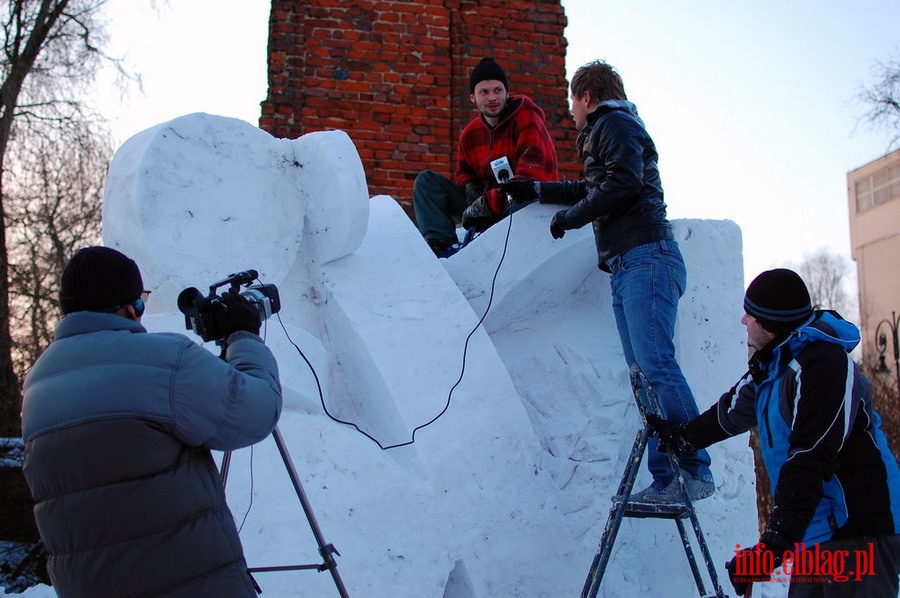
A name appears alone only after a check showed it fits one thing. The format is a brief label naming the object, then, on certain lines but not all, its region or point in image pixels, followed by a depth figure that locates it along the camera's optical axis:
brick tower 7.55
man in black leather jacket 3.44
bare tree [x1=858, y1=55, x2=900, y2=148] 13.03
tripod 2.63
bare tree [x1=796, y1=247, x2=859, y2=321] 34.53
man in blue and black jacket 2.34
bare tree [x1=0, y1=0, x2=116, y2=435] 10.42
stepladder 3.04
